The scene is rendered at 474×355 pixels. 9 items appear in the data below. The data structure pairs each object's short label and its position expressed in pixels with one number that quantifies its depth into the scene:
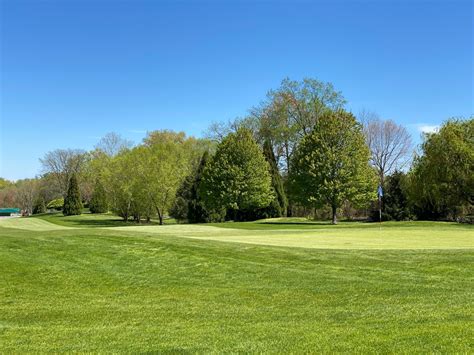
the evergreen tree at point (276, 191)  53.69
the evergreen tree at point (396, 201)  46.34
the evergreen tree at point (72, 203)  75.06
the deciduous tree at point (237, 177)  47.78
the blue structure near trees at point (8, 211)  102.19
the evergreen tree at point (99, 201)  65.64
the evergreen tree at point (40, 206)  97.14
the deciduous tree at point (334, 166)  41.75
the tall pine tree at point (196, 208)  52.22
